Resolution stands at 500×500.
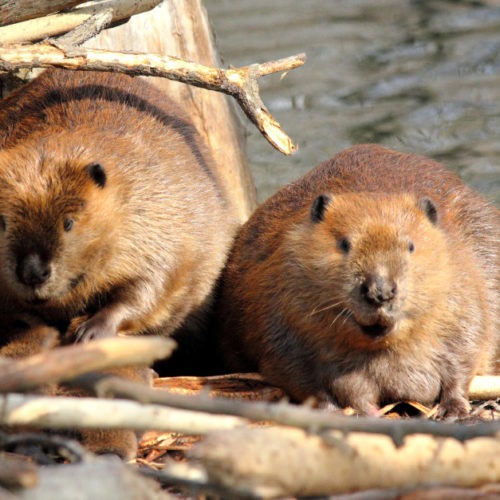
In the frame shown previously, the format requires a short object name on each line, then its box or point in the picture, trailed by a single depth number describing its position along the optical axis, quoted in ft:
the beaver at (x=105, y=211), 34.27
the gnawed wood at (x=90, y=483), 19.34
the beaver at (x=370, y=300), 33.32
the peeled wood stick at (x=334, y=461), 20.10
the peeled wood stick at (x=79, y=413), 20.65
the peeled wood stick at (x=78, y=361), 19.16
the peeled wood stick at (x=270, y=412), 20.52
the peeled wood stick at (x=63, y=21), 43.24
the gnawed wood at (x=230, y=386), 36.99
